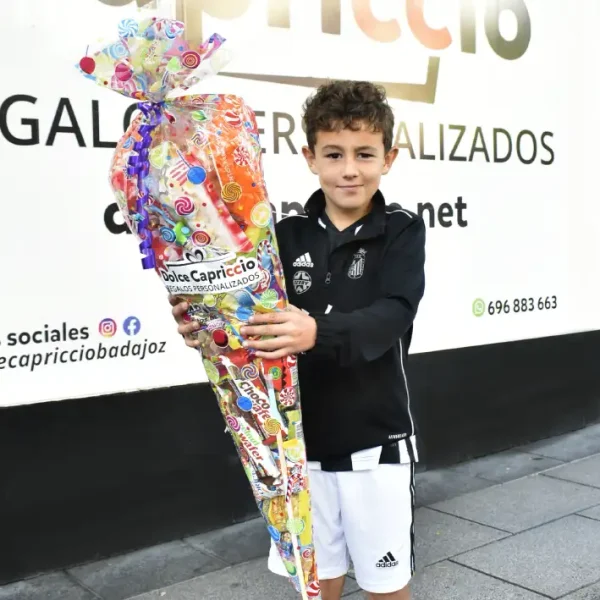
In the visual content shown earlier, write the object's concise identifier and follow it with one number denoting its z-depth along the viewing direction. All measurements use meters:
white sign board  3.73
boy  2.44
